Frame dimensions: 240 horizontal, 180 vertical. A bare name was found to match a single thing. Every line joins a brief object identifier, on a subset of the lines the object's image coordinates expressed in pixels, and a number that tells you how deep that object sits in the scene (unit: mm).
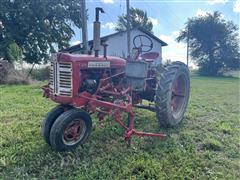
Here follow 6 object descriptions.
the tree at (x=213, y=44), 20511
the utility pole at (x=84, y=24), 6450
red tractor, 2231
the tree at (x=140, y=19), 22870
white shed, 14417
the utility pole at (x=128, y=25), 9228
